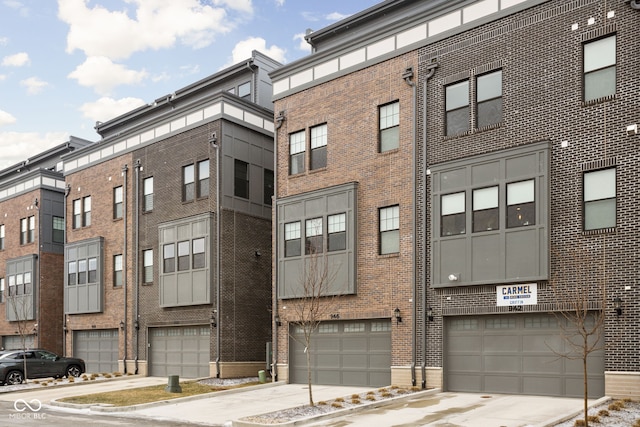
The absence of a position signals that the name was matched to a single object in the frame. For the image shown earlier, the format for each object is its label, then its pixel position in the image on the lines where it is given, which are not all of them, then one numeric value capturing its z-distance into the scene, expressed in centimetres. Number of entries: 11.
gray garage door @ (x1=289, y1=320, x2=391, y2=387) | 2517
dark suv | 3177
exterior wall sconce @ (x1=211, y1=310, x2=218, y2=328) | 3096
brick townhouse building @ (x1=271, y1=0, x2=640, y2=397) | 1967
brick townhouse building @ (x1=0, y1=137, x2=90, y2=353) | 4438
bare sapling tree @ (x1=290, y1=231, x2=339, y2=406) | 2642
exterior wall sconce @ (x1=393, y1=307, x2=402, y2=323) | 2416
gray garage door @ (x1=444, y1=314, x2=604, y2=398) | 2023
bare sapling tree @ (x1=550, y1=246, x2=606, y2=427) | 1939
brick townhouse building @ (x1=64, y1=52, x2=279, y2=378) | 3161
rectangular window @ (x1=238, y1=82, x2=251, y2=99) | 3725
